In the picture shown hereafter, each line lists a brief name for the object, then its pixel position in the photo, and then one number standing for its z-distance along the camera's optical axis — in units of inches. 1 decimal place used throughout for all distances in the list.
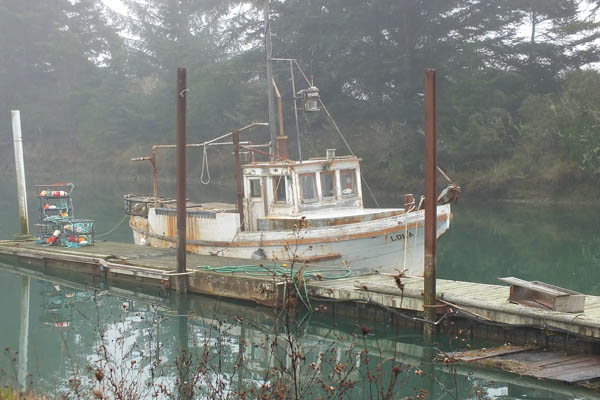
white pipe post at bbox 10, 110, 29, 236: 882.8
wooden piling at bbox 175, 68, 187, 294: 605.6
